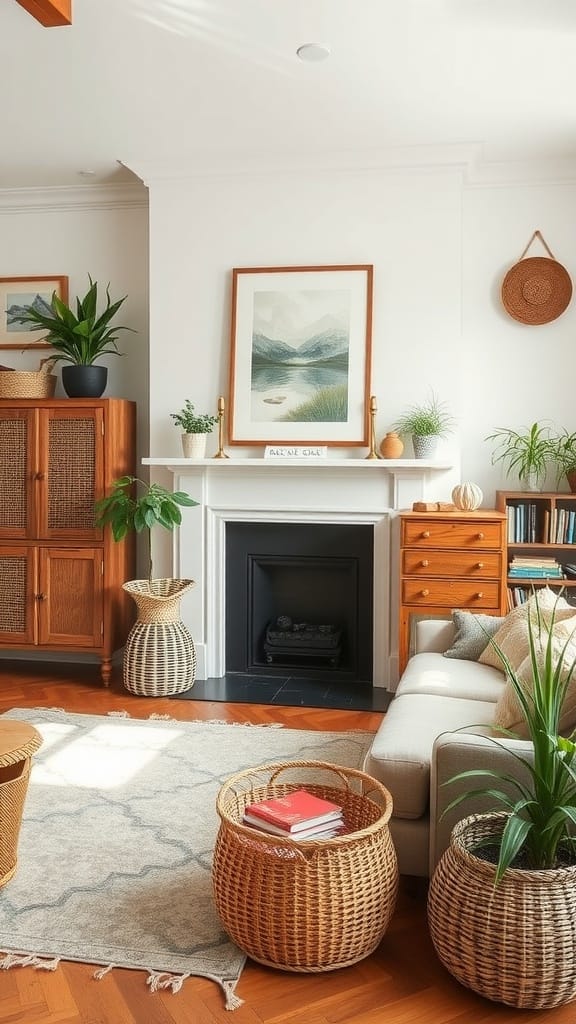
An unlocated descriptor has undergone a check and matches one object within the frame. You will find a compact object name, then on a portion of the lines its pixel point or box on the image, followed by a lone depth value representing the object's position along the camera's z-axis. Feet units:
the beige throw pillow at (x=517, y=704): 7.57
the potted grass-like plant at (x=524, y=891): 6.23
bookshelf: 14.52
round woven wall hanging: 15.42
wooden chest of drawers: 14.10
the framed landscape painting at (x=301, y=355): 15.40
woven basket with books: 6.75
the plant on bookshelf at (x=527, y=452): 15.16
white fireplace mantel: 15.30
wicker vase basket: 15.07
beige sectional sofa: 7.45
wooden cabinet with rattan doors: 15.83
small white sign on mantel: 15.40
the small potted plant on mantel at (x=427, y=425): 14.92
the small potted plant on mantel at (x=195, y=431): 15.53
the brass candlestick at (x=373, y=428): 15.16
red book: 7.27
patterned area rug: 7.29
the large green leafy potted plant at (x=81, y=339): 15.87
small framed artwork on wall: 17.37
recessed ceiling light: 11.11
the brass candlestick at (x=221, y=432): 15.71
